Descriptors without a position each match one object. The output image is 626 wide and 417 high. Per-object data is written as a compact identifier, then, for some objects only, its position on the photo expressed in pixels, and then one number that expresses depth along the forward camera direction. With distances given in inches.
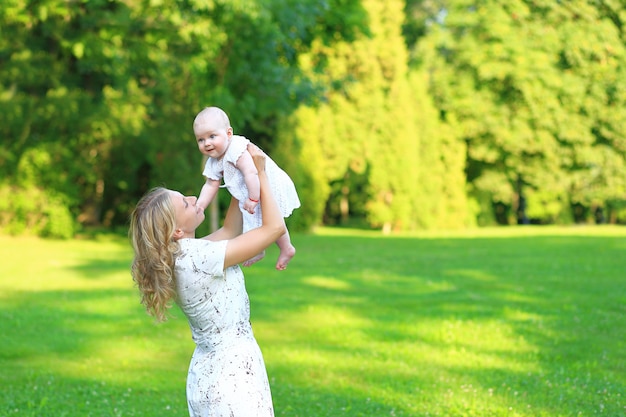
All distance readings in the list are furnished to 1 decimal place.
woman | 148.1
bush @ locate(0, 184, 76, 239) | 944.9
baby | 155.6
